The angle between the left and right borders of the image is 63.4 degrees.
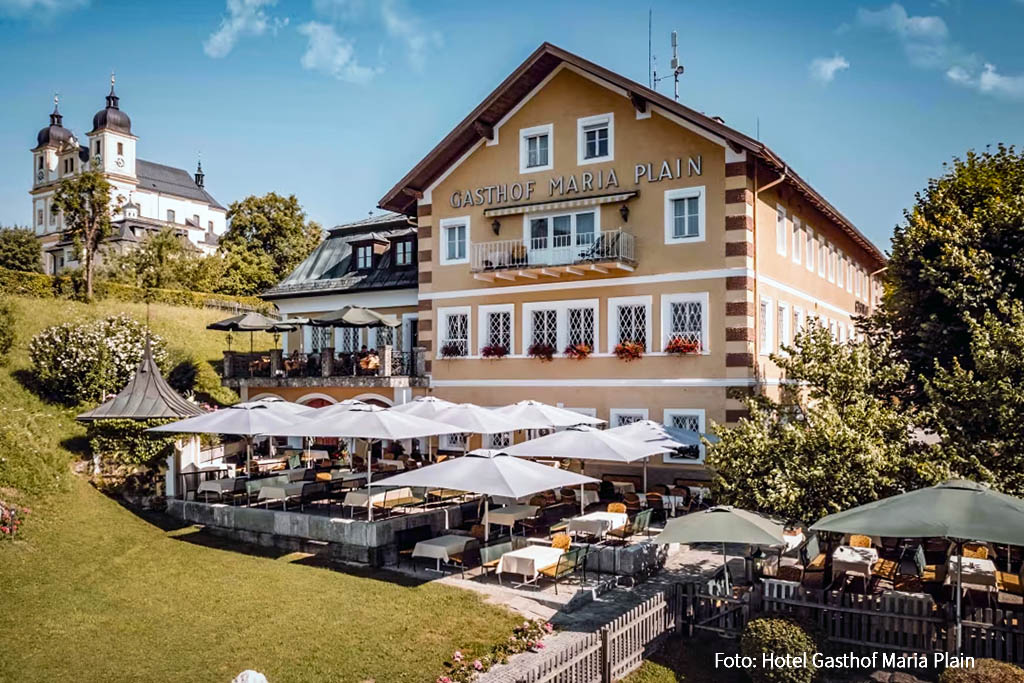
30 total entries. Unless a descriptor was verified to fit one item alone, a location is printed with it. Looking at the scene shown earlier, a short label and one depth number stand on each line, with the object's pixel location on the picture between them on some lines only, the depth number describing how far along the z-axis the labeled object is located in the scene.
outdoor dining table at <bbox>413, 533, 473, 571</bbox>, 15.12
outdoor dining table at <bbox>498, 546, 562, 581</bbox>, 14.31
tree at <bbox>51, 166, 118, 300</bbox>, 34.66
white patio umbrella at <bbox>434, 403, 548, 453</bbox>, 20.06
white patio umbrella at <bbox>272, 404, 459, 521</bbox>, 17.23
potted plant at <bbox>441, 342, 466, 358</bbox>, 27.16
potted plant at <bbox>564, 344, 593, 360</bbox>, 24.59
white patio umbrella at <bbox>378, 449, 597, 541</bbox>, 13.98
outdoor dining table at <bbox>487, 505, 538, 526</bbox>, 16.73
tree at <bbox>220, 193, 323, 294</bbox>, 58.06
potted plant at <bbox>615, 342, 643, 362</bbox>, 23.69
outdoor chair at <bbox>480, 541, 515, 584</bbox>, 14.87
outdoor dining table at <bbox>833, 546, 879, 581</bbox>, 13.33
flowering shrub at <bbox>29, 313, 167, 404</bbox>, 25.77
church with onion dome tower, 96.81
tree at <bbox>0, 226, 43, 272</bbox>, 55.47
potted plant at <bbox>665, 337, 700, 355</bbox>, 22.84
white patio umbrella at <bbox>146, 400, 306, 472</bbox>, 18.53
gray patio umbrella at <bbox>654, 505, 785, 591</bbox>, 11.91
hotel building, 22.72
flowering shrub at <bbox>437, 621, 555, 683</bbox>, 10.57
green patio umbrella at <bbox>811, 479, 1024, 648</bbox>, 10.19
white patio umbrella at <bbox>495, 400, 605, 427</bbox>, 21.20
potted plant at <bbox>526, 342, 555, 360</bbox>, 25.23
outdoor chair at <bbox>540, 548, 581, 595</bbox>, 14.19
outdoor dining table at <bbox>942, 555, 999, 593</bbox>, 12.30
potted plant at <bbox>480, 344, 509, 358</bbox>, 26.22
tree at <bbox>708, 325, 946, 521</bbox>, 13.87
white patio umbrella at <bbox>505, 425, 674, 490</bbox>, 17.25
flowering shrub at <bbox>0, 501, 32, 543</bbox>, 15.34
